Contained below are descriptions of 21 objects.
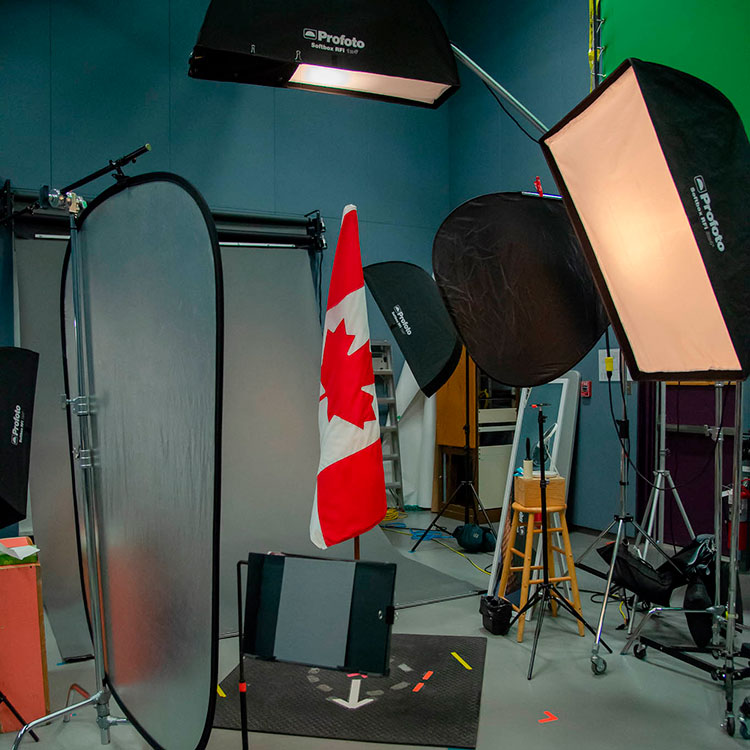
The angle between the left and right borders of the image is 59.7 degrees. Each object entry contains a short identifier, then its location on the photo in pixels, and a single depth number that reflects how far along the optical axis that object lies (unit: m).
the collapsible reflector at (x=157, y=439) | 1.16
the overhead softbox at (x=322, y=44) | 1.81
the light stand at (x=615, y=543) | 2.68
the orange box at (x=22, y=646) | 2.26
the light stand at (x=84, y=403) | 1.85
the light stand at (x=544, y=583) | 2.88
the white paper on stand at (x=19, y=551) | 2.32
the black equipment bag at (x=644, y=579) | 2.82
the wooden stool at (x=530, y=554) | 3.07
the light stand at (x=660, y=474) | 3.34
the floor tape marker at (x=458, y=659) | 2.79
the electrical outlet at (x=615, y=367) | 4.80
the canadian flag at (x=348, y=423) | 2.79
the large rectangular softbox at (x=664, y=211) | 1.16
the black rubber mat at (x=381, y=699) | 2.29
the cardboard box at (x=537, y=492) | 3.20
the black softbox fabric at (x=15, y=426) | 1.90
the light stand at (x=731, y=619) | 2.28
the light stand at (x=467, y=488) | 4.73
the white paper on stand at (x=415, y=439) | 5.92
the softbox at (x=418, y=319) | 3.07
